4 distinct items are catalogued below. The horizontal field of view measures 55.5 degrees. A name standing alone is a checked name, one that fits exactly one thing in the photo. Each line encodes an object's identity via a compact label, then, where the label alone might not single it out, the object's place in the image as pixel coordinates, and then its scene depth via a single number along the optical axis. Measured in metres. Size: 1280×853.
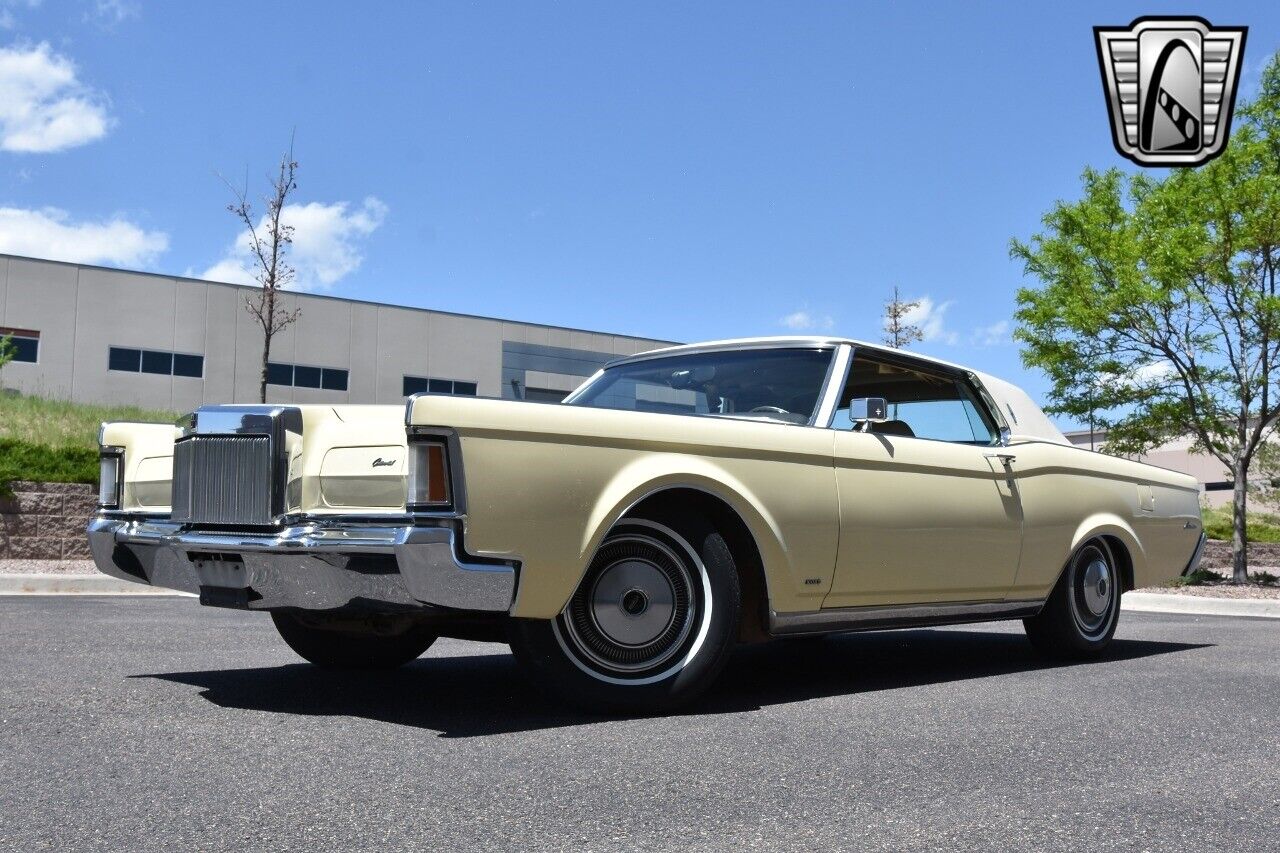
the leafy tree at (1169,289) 16.81
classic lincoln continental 4.02
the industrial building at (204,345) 33.69
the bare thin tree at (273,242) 22.33
